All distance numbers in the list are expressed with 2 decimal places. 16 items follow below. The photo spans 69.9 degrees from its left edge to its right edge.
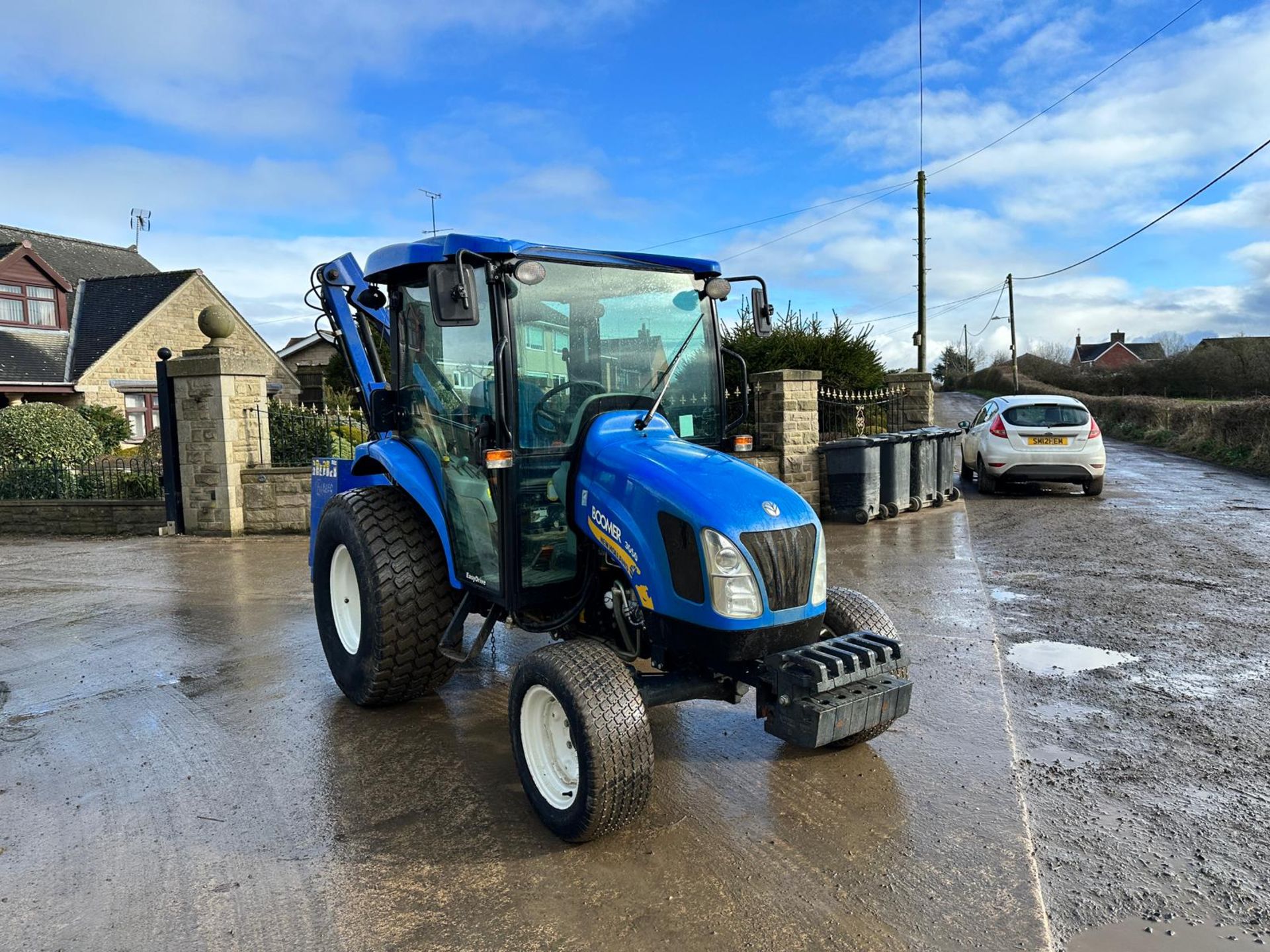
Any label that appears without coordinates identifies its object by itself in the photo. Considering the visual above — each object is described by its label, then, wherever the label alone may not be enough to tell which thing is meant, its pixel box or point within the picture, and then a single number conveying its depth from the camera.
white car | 13.28
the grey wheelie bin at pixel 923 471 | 12.52
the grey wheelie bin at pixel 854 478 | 11.57
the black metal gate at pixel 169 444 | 11.47
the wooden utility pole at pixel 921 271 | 30.09
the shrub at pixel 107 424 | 19.47
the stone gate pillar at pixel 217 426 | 11.24
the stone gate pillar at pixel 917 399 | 15.33
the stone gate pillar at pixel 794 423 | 12.02
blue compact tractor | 3.45
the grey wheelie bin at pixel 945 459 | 13.04
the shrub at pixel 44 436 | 15.12
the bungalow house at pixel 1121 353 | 75.75
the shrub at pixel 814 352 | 15.36
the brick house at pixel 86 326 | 25.05
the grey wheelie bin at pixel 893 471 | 11.90
